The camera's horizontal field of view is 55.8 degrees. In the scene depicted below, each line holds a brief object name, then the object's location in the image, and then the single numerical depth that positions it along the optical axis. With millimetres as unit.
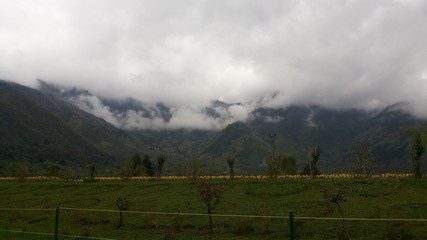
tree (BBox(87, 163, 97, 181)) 77681
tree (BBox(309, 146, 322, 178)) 63422
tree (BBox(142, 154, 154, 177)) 98500
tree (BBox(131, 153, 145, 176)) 89575
